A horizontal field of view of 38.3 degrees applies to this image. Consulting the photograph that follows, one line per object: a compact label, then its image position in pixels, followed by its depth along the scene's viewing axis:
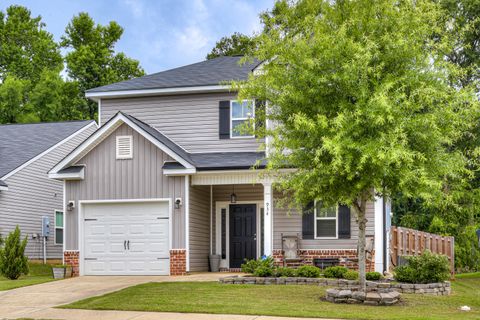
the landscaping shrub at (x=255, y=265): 17.31
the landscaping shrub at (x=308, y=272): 16.80
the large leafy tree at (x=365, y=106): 13.06
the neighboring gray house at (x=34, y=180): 25.11
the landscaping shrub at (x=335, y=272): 16.78
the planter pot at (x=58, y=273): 19.81
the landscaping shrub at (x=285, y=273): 16.86
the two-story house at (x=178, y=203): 20.03
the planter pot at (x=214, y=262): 21.59
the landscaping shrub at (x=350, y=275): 16.65
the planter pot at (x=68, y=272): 20.06
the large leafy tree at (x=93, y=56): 43.78
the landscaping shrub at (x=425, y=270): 15.88
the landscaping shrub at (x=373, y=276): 16.75
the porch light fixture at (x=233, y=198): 21.92
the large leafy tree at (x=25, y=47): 46.91
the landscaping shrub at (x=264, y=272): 16.75
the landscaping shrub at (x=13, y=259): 20.20
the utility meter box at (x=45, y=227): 26.41
